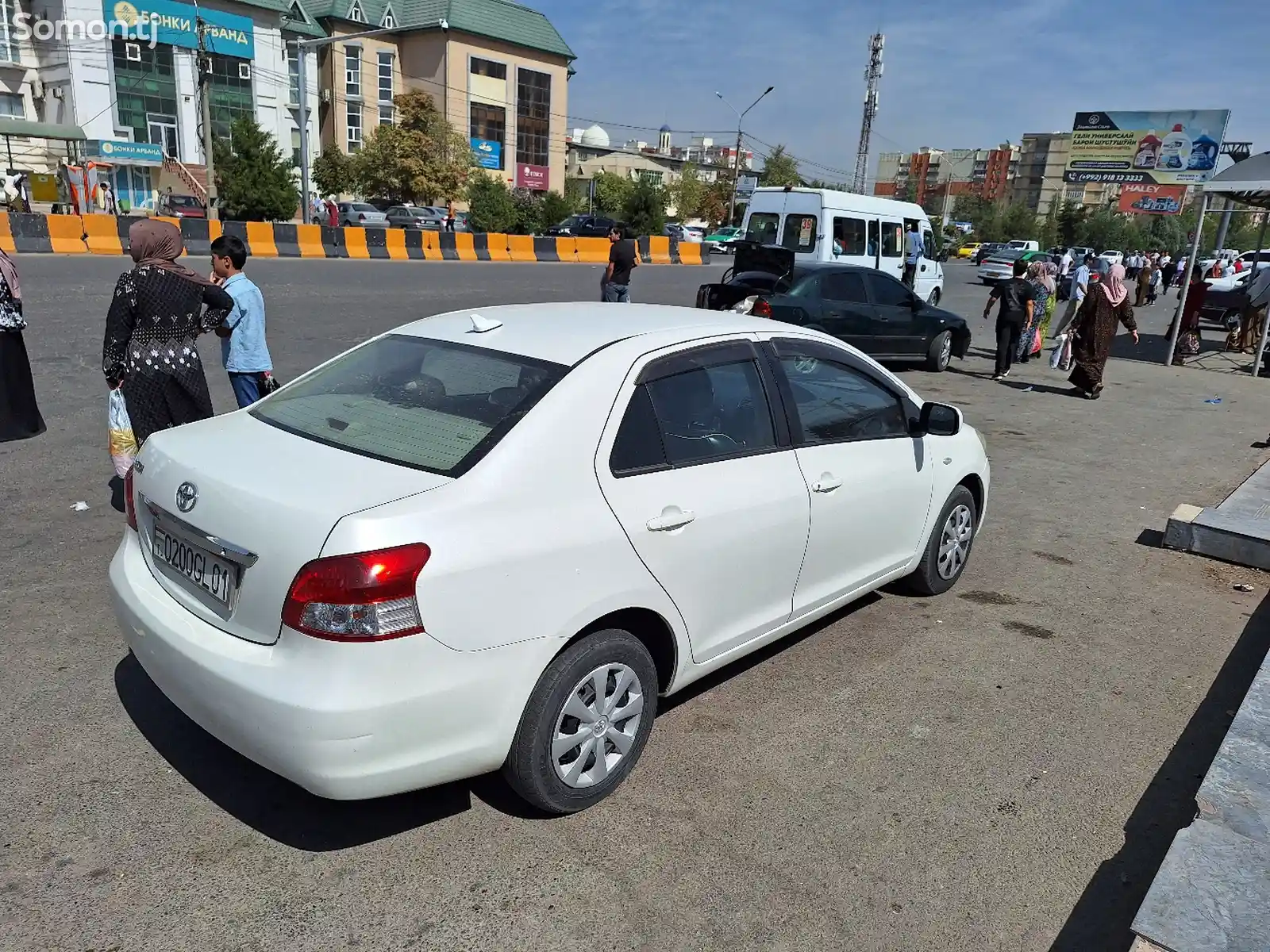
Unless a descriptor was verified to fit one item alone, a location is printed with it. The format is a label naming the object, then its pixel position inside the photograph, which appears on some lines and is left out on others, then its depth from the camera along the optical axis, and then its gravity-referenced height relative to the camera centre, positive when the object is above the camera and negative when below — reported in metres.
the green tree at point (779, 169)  71.56 +3.34
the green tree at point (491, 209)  42.06 -0.67
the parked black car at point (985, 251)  44.71 -1.13
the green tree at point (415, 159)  53.50 +1.67
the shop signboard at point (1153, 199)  52.88 +2.24
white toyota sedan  2.54 -1.03
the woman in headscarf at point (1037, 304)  15.02 -1.16
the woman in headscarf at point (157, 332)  4.82 -0.81
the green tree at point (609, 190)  70.56 +0.88
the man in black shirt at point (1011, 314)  13.61 -1.19
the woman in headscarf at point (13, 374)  6.39 -1.47
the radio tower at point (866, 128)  57.72 +5.45
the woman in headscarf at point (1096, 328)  11.88 -1.15
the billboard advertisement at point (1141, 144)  45.16 +4.88
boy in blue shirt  5.50 -0.84
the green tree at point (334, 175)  54.56 +0.46
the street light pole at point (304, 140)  32.34 +1.37
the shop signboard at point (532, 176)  75.25 +1.59
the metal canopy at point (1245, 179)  14.42 +0.99
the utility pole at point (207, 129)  32.00 +1.54
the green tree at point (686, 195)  70.75 +0.91
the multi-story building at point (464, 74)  69.75 +8.65
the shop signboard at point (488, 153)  71.81 +3.03
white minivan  17.73 -0.16
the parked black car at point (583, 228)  41.25 -1.15
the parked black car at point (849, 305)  12.35 -1.16
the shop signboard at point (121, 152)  49.19 +0.91
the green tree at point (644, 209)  44.88 -0.23
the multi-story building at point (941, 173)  138.88 +8.73
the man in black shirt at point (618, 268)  13.55 -0.92
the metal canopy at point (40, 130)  42.03 +1.50
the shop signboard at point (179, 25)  50.38 +7.98
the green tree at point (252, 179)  39.22 -0.06
